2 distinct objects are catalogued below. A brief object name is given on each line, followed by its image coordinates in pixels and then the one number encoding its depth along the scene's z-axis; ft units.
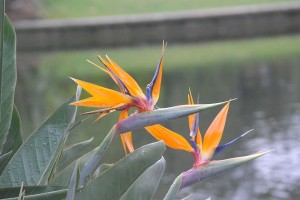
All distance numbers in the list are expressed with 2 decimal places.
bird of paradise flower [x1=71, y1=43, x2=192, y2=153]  6.35
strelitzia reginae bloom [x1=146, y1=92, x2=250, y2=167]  6.42
